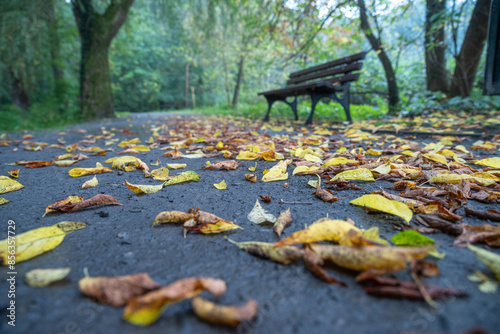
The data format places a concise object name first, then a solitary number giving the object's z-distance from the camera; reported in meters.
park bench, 4.34
